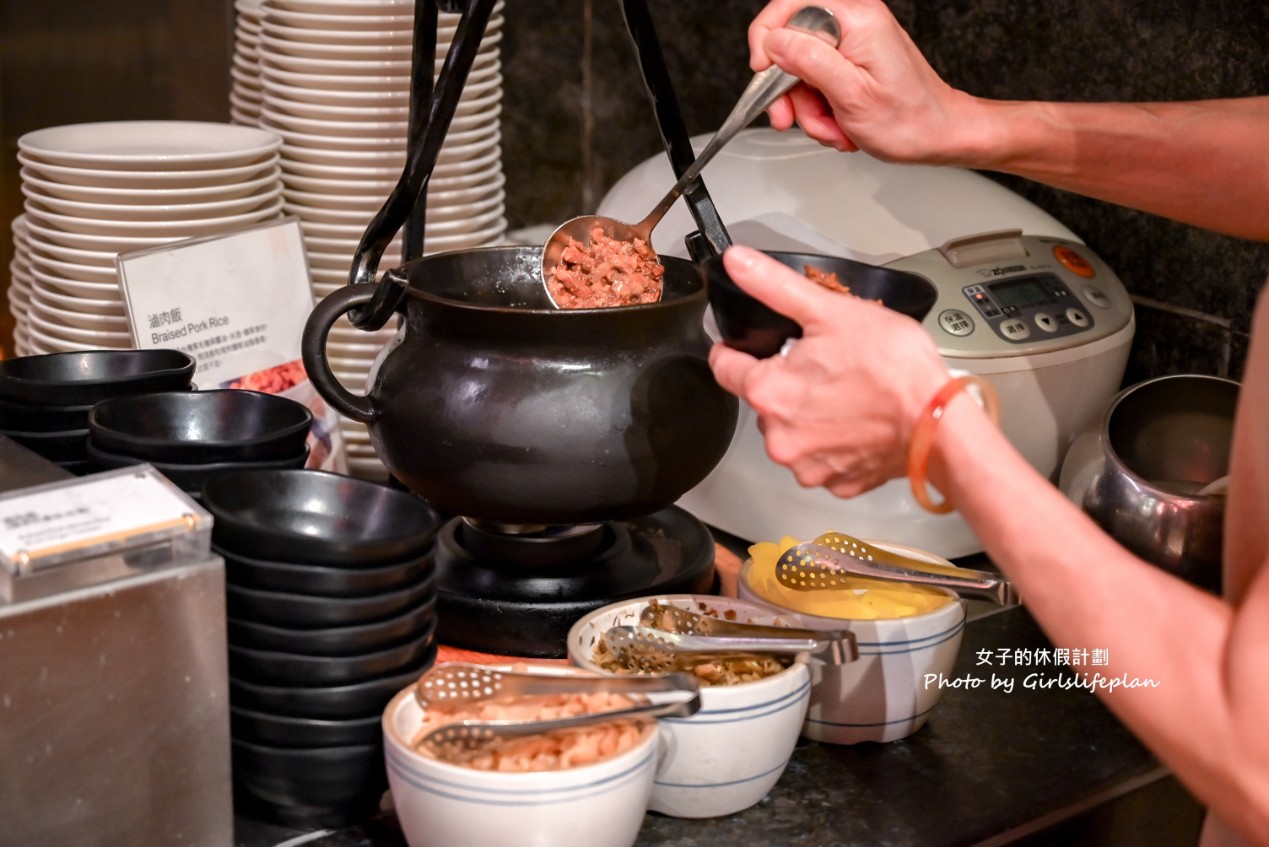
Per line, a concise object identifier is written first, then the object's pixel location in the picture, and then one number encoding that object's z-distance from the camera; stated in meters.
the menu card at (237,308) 1.32
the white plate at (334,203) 1.52
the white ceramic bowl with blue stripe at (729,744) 0.93
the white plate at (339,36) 1.47
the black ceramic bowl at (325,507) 0.94
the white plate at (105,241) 1.38
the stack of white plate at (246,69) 1.60
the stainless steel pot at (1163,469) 1.21
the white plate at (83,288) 1.40
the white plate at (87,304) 1.40
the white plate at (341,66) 1.48
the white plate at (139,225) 1.38
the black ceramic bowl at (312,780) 0.93
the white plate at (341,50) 1.48
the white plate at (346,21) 1.46
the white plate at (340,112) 1.50
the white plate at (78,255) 1.39
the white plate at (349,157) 1.51
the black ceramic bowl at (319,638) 0.90
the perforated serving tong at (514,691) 0.87
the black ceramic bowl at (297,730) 0.92
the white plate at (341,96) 1.49
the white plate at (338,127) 1.50
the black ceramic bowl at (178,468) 1.02
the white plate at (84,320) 1.41
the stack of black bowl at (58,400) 1.11
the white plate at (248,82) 1.62
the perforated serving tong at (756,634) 0.98
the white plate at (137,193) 1.37
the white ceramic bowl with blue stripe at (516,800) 0.82
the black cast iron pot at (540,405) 1.05
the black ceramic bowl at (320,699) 0.92
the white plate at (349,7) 1.46
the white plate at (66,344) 1.42
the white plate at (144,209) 1.37
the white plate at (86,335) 1.41
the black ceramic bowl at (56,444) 1.11
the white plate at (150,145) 1.36
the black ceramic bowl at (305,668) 0.91
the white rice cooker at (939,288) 1.37
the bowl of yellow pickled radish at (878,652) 1.05
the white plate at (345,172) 1.52
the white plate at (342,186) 1.52
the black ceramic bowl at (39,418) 1.11
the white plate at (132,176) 1.36
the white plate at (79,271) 1.39
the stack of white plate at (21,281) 1.51
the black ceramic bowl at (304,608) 0.89
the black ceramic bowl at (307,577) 0.89
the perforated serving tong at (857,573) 1.12
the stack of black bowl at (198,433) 1.03
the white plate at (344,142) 1.51
